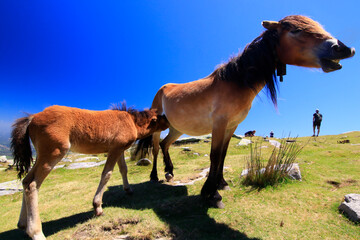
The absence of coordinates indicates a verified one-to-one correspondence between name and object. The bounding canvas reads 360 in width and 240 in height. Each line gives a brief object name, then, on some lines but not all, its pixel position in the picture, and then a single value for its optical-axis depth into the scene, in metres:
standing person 17.50
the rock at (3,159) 15.81
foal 2.94
